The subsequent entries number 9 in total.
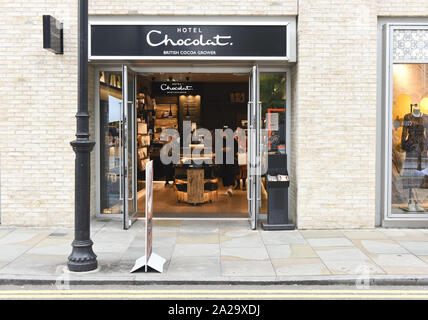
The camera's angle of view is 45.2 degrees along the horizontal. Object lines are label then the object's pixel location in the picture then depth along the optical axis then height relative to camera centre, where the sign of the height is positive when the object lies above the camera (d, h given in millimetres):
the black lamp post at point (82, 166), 7248 -285
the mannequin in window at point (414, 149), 10453 -37
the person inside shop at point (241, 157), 15125 -306
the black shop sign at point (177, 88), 13070 +1509
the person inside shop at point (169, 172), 16156 -807
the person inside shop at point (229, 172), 15086 -751
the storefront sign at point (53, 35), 9422 +2089
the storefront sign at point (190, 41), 10078 +2064
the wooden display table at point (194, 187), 12930 -1022
